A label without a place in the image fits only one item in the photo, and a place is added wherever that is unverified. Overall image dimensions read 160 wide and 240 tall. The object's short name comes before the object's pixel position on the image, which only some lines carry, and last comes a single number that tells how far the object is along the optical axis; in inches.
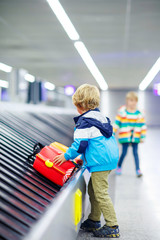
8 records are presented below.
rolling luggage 102.5
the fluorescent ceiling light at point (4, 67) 574.3
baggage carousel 66.2
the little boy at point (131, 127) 208.8
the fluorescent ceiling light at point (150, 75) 557.4
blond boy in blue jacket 100.1
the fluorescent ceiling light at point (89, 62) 404.2
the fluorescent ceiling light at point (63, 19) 239.1
